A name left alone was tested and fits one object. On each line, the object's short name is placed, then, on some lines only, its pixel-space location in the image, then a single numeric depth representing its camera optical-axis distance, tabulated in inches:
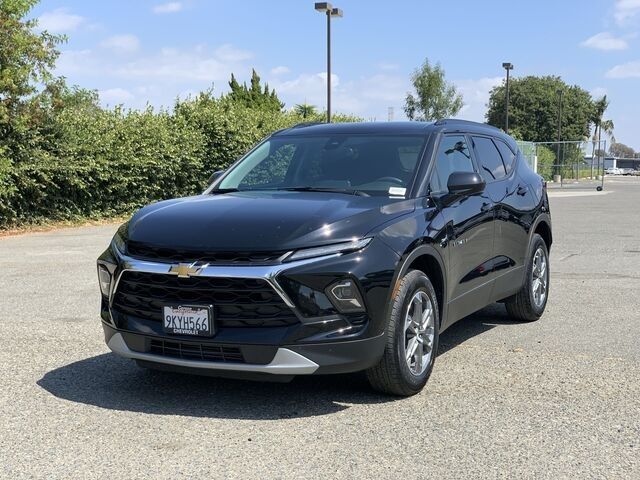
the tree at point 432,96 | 2341.3
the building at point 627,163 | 5393.7
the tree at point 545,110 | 3159.5
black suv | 165.0
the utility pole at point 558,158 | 1553.5
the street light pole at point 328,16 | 1017.5
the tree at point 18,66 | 640.4
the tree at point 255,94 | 1694.1
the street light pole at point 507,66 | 1605.6
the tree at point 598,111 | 3305.4
